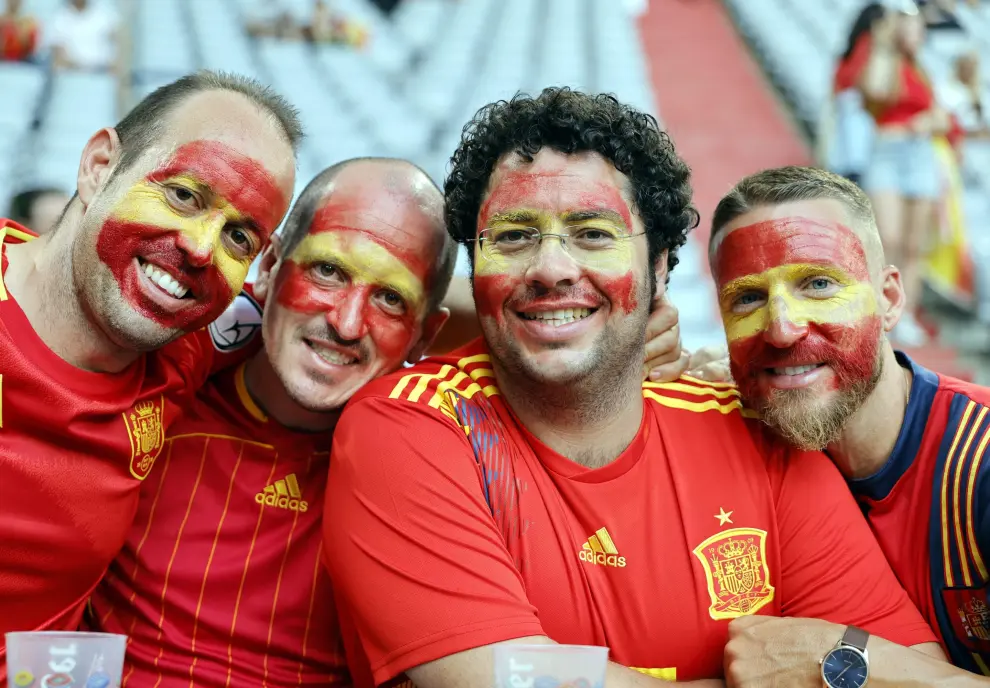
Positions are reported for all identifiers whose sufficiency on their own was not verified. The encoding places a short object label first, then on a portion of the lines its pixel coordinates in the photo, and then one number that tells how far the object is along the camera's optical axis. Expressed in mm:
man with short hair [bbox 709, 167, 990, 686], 2399
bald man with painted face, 2408
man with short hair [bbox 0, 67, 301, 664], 2329
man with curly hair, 2299
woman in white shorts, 4349
